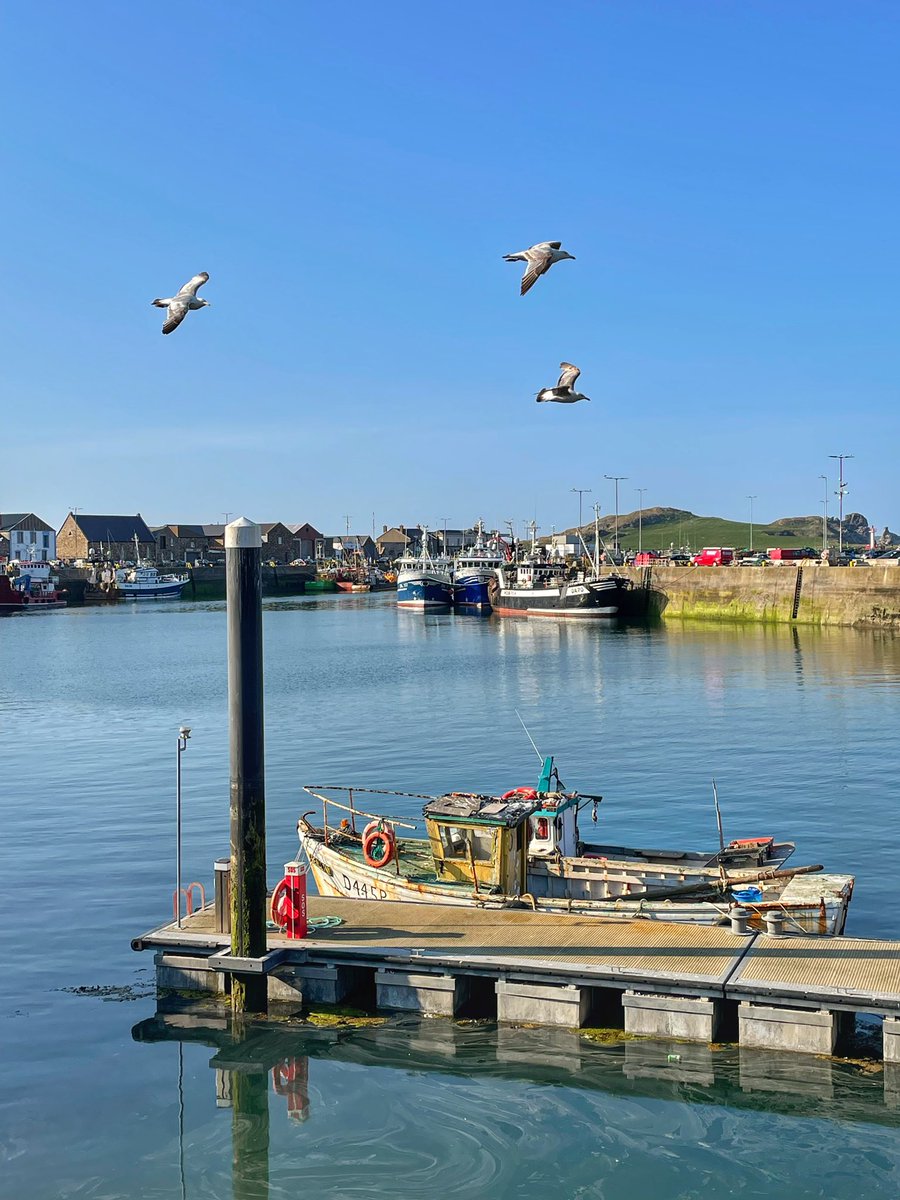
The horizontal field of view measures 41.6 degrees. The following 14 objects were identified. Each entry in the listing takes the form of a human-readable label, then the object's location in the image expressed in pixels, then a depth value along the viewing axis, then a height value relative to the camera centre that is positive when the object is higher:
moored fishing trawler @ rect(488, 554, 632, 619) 112.88 -1.69
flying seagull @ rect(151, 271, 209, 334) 20.34 +4.86
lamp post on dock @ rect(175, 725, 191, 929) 18.06 -2.49
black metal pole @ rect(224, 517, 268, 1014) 16.56 -2.50
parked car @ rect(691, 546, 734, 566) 129.88 +1.55
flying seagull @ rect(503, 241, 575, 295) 19.25 +5.23
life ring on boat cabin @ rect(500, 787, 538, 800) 20.50 -3.85
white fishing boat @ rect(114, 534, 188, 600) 174.88 -0.36
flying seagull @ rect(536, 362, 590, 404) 19.81 +3.09
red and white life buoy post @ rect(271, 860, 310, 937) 17.42 -4.78
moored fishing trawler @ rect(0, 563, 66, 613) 151.50 -0.89
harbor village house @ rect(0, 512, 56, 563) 192.50 +7.59
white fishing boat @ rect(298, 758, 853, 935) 18.48 -5.07
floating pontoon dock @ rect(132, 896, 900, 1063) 14.84 -5.30
